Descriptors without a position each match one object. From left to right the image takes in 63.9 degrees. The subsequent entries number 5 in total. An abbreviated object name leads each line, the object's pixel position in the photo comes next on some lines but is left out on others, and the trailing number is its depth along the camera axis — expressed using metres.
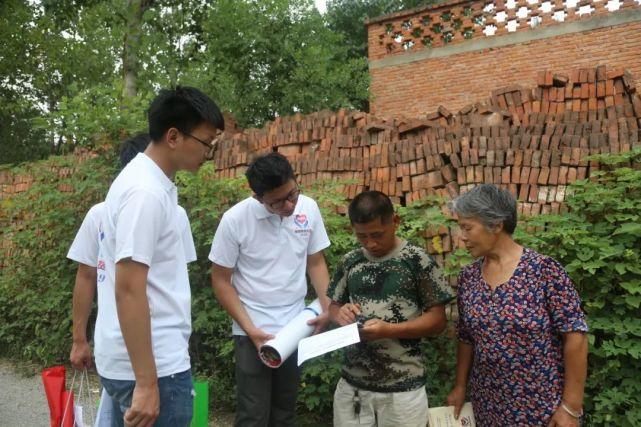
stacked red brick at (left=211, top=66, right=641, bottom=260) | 3.63
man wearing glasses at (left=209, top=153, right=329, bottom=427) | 2.52
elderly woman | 1.95
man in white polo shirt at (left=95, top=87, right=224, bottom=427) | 1.57
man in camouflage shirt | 2.17
